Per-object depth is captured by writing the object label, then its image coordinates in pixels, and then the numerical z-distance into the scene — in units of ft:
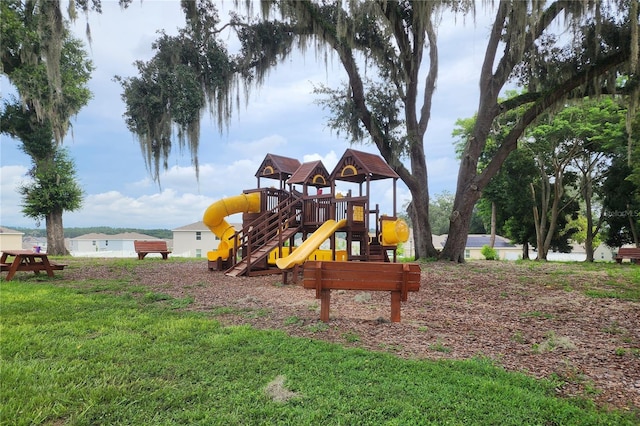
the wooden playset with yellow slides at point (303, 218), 35.86
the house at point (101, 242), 155.43
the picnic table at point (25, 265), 28.10
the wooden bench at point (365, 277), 15.43
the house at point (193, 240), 134.51
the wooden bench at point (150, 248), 50.42
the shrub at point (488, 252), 67.56
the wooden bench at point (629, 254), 50.17
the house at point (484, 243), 137.28
